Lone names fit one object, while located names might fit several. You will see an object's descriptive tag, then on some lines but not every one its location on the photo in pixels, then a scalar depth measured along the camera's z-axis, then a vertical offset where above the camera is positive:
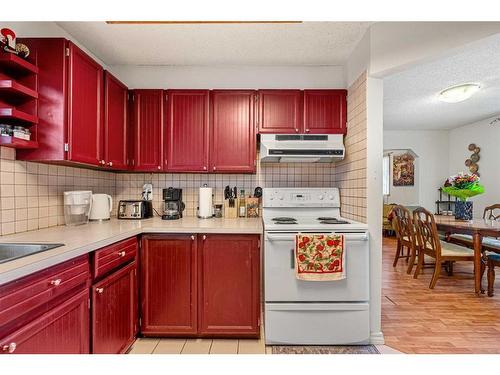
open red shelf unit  1.54 +0.54
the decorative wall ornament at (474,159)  5.53 +0.55
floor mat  2.00 -1.16
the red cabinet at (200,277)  2.06 -0.65
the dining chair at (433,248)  3.23 -0.75
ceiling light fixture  3.45 +1.18
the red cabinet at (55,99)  1.75 +0.55
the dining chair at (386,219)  6.33 -0.74
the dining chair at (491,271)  2.97 -0.89
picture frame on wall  6.48 +0.40
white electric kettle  2.38 -0.17
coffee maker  2.53 -0.16
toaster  2.55 -0.20
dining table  2.90 -0.46
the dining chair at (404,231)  3.79 -0.63
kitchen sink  1.44 -0.31
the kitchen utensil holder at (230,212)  2.74 -0.24
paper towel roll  2.62 -0.14
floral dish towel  2.01 -0.50
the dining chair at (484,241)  3.19 -0.68
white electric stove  2.05 -0.80
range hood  2.47 +0.36
